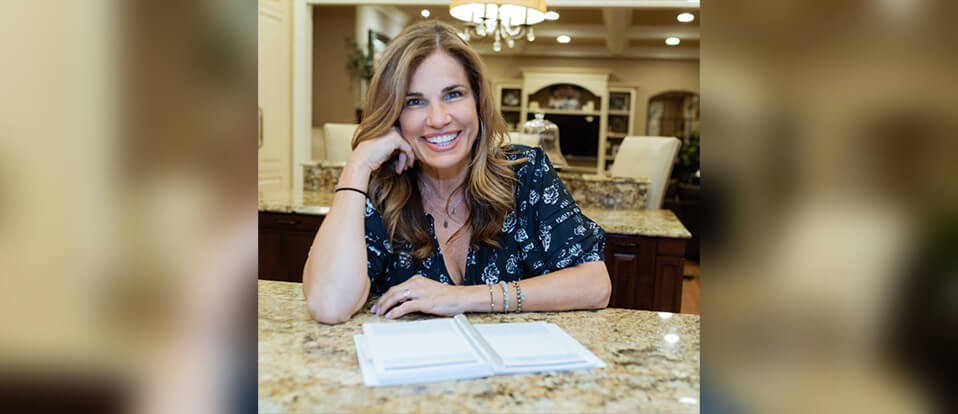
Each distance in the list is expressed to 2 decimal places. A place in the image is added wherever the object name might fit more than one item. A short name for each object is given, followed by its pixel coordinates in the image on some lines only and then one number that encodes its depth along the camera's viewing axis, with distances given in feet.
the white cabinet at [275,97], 15.49
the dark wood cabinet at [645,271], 8.41
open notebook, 2.22
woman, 3.64
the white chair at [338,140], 11.97
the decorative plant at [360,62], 21.62
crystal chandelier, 11.66
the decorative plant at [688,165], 21.46
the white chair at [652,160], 10.52
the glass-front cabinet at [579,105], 32.45
